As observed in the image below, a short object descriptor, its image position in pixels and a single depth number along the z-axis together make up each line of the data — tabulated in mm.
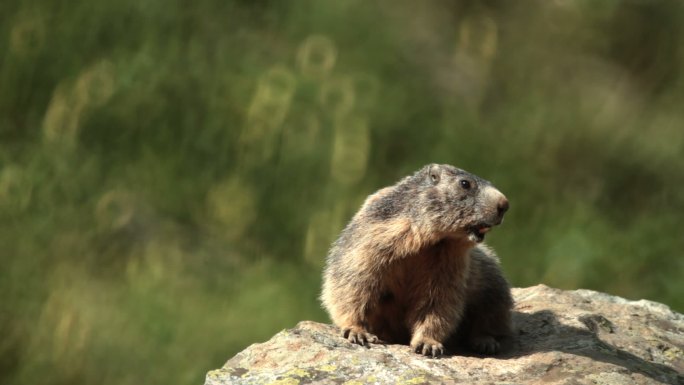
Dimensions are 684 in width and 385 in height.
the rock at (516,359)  14789
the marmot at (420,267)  16047
